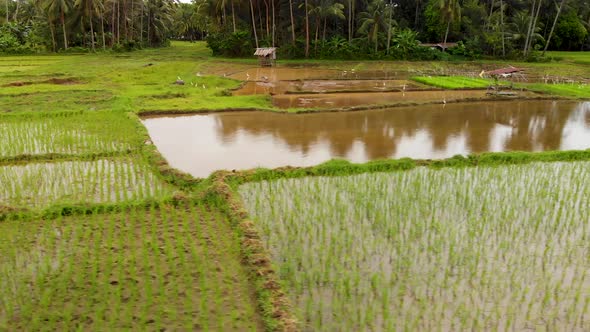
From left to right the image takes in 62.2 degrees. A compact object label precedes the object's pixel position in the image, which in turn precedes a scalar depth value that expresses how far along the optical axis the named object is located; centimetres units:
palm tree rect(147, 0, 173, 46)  3981
